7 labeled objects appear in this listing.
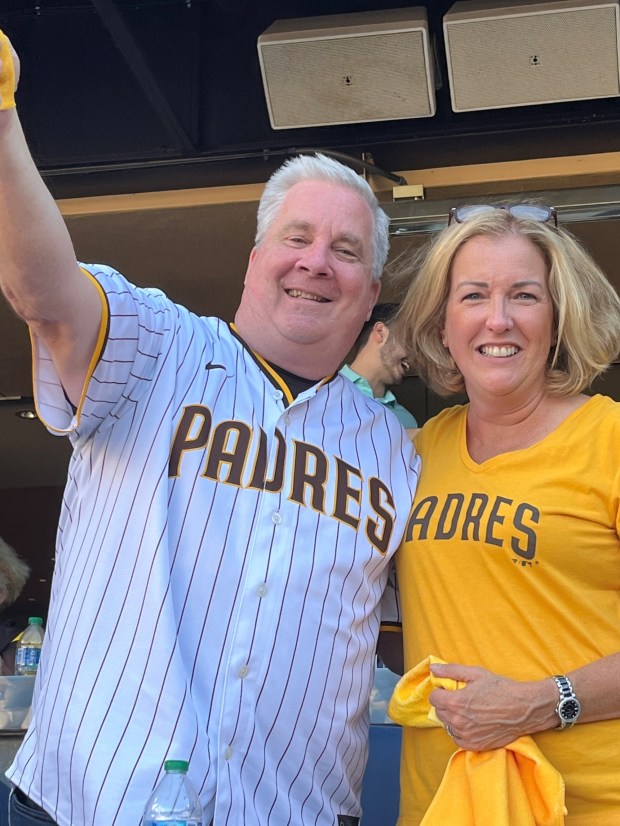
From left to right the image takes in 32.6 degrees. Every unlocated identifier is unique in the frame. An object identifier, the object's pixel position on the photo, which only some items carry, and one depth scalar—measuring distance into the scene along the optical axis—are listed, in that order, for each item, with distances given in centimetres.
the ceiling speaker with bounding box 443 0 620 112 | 381
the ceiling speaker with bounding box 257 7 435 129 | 390
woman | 195
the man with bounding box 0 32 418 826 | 182
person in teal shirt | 426
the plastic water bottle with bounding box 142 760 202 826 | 171
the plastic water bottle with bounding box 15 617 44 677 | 441
